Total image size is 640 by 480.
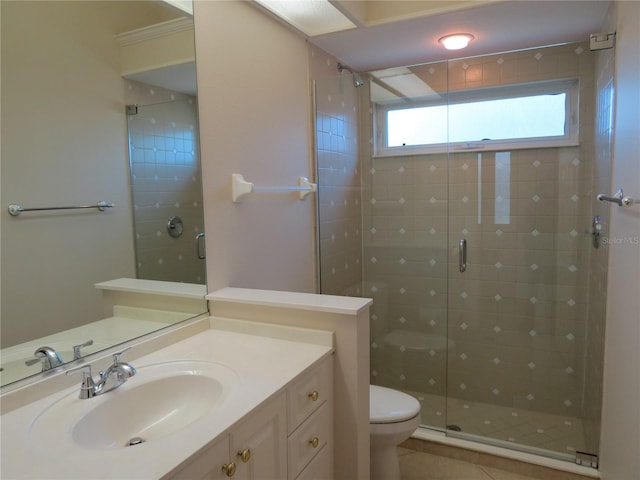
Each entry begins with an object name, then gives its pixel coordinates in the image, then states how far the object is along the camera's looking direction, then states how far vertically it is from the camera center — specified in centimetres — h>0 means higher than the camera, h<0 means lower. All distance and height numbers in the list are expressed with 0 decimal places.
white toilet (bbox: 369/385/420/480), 191 -100
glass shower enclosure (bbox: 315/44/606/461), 261 -24
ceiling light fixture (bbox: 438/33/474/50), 251 +90
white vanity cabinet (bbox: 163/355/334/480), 101 -64
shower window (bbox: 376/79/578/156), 264 +49
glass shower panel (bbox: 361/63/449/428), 293 -32
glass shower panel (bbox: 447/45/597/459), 259 -50
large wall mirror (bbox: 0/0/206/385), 116 +11
